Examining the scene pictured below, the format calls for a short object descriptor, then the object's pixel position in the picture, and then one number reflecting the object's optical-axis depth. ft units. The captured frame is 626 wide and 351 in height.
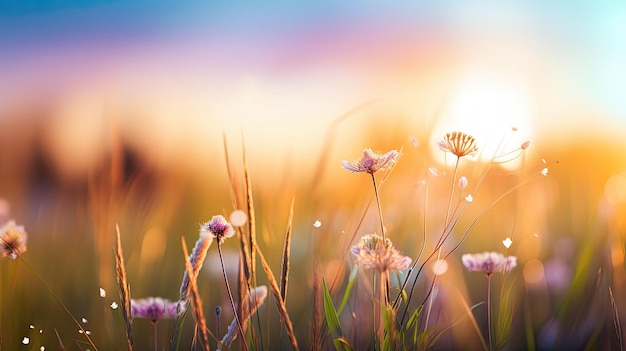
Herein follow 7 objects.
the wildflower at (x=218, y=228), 2.58
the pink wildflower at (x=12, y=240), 3.00
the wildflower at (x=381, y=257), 2.47
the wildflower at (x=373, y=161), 2.69
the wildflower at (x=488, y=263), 3.09
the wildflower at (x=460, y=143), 2.79
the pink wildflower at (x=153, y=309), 2.75
